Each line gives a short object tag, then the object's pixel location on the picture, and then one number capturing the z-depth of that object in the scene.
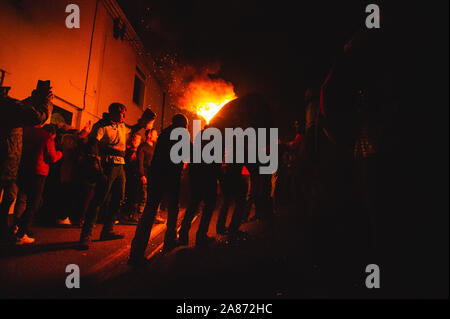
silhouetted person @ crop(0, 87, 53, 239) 3.04
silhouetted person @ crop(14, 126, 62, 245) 3.74
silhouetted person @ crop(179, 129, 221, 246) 4.00
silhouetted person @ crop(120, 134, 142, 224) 5.97
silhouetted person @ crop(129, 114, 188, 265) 3.08
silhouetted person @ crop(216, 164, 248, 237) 4.58
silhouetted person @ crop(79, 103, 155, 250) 3.72
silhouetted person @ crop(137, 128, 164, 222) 6.03
